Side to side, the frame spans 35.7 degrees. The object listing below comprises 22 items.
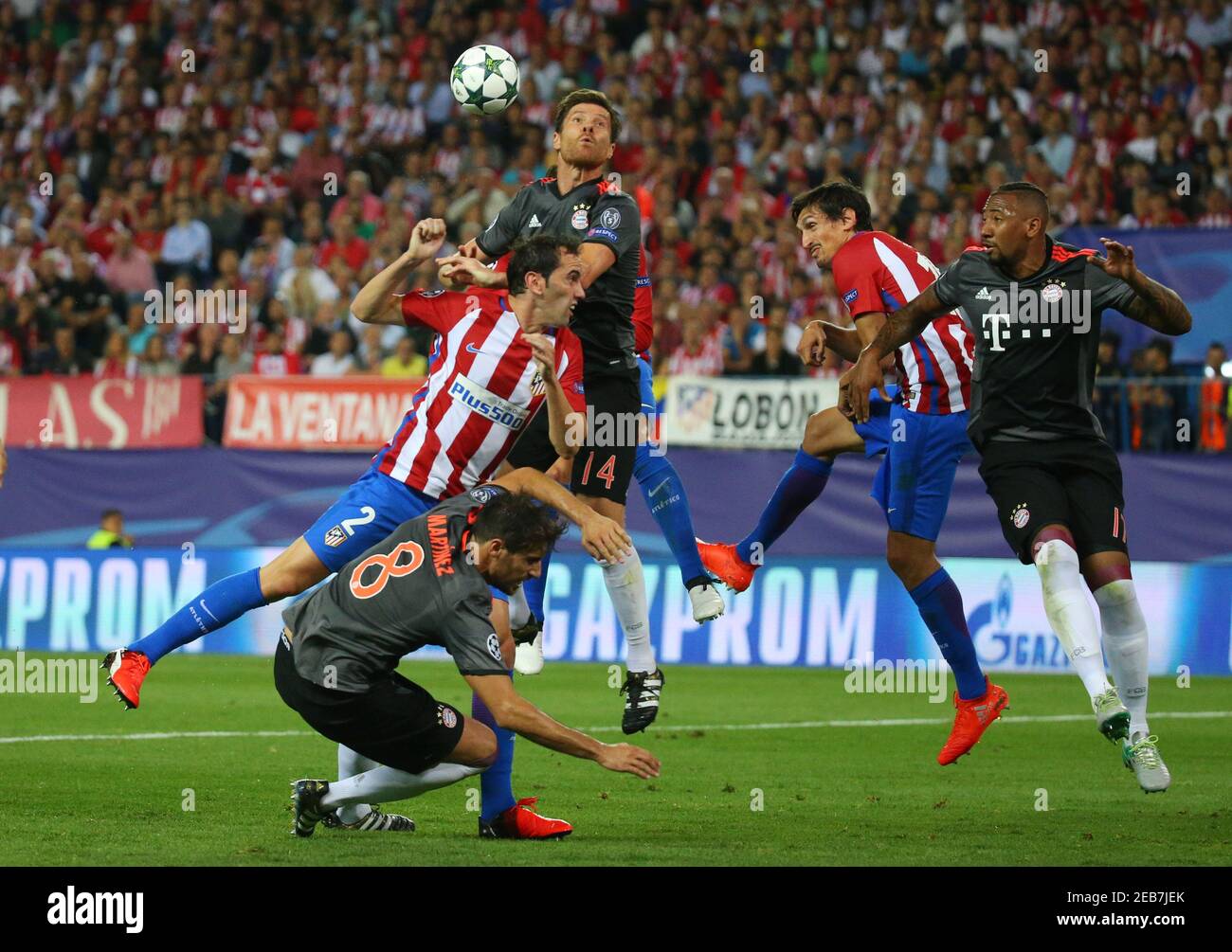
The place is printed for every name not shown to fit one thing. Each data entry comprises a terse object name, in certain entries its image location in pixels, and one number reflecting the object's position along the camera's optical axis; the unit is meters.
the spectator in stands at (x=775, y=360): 18.25
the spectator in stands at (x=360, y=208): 22.05
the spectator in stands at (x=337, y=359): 20.17
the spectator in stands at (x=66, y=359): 20.89
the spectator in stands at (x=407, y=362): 19.66
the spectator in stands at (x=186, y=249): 22.17
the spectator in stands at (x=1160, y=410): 16.81
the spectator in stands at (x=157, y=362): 20.67
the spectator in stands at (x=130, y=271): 21.98
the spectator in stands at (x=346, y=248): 21.62
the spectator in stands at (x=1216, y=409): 16.50
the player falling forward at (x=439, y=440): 8.57
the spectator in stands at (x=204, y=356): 20.62
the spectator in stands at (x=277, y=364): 20.08
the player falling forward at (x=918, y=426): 9.70
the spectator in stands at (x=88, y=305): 21.50
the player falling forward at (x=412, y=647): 6.84
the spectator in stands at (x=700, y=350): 19.02
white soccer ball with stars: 10.20
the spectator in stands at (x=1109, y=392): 16.98
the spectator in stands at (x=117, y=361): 20.89
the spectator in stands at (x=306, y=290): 21.17
